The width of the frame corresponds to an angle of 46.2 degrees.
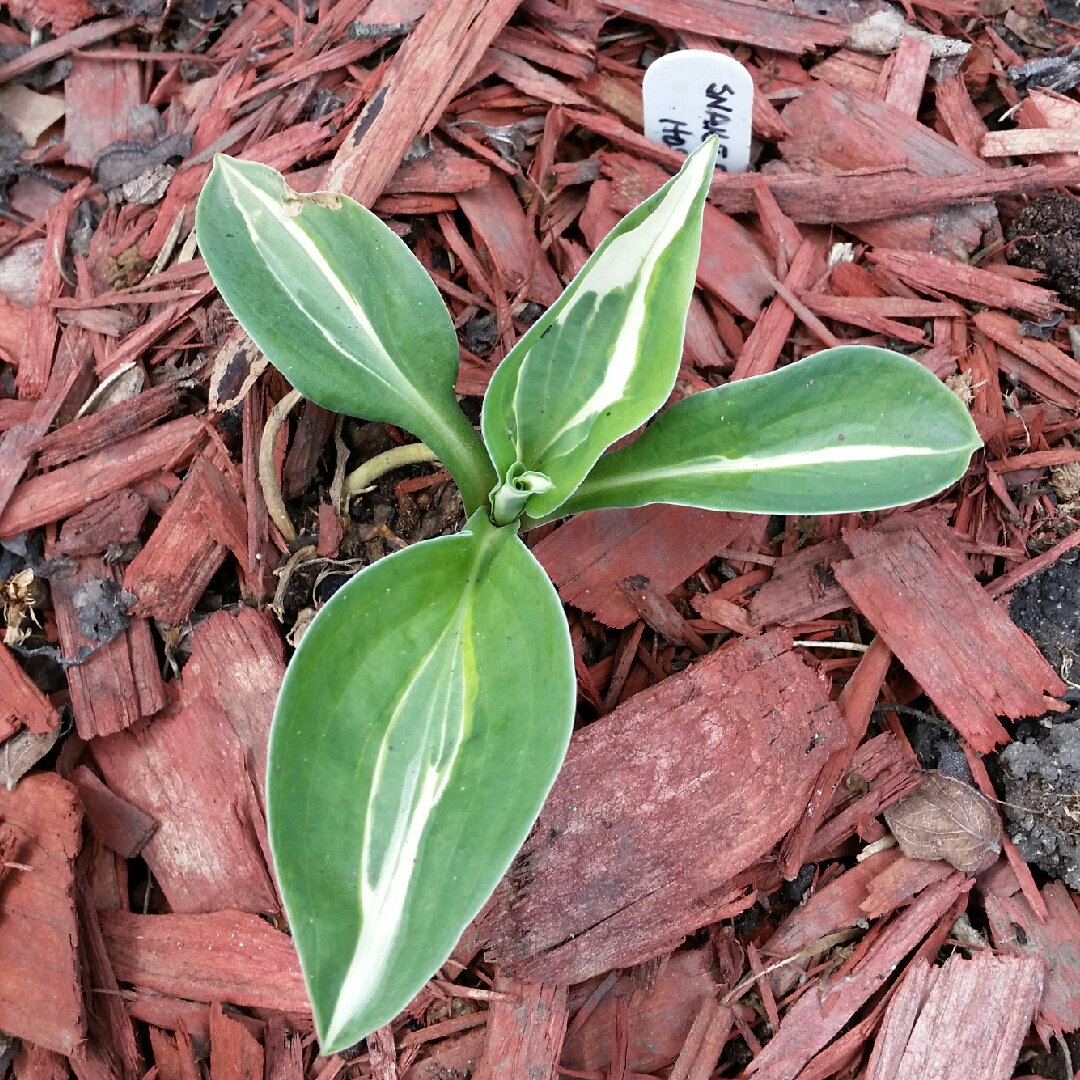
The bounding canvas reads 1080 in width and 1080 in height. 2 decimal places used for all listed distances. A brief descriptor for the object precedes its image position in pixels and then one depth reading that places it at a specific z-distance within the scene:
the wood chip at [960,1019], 0.19
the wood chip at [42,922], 0.19
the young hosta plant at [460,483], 0.15
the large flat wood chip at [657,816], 0.19
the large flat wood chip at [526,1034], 0.19
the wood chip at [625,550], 0.20
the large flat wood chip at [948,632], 0.20
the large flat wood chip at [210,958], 0.19
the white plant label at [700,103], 0.21
